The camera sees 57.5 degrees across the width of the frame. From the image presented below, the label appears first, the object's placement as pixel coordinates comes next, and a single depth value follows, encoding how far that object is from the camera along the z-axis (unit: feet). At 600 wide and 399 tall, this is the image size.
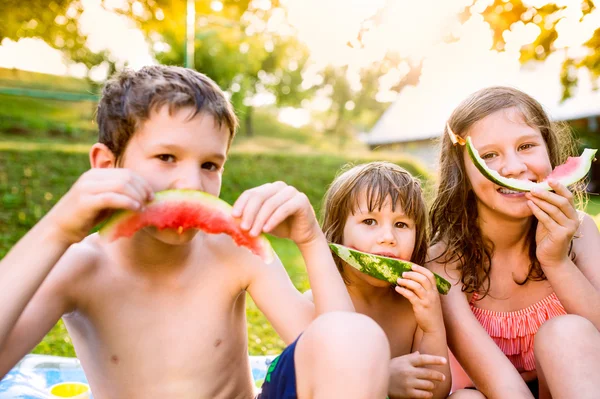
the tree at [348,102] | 130.82
